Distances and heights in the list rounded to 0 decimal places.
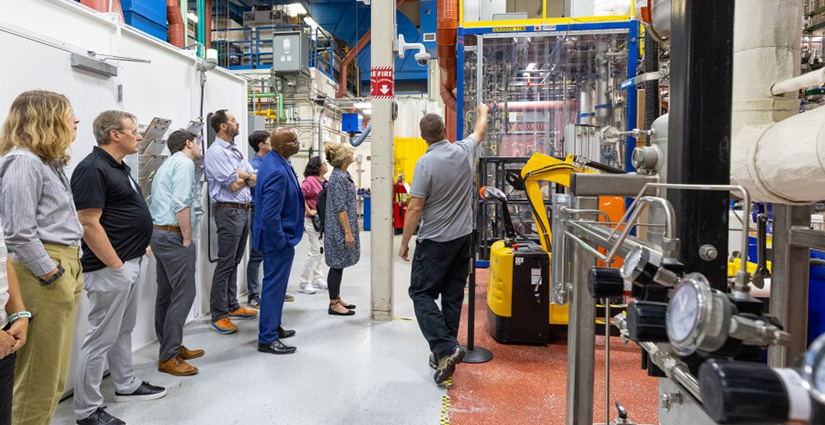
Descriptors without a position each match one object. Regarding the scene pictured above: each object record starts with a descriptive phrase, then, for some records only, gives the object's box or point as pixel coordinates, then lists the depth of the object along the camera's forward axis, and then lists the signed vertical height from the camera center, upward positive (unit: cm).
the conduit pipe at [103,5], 308 +119
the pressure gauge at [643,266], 83 -13
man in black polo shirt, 221 -25
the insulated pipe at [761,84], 112 +26
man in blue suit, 317 -25
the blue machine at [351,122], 1059 +149
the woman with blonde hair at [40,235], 174 -18
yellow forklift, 333 -70
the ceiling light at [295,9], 1079 +417
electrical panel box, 920 +268
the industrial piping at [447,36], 519 +175
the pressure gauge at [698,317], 61 -17
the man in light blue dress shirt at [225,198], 371 -8
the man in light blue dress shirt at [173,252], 293 -40
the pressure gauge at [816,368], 50 -19
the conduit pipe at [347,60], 1228 +343
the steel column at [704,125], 98 +14
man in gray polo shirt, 288 -26
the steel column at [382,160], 396 +24
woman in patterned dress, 404 -31
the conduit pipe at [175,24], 658 +228
